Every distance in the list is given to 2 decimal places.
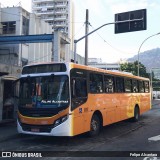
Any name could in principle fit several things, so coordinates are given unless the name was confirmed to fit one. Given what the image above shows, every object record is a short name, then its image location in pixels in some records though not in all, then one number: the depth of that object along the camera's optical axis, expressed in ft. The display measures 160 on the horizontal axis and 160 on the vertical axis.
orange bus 23.02
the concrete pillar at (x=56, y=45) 52.83
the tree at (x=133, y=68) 150.60
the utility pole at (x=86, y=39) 48.48
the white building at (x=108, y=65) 255.45
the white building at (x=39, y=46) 89.27
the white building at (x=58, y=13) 239.27
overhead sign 42.20
